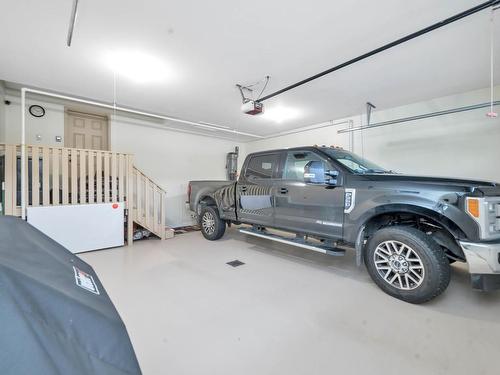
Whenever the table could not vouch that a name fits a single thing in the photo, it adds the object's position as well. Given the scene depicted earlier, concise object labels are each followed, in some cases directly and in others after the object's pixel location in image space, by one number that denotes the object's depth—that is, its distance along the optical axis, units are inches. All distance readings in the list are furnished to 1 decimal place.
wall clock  173.5
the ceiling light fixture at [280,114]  193.1
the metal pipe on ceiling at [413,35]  78.2
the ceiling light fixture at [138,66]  114.3
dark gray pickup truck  79.5
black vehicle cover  18.5
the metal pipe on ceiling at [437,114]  130.0
